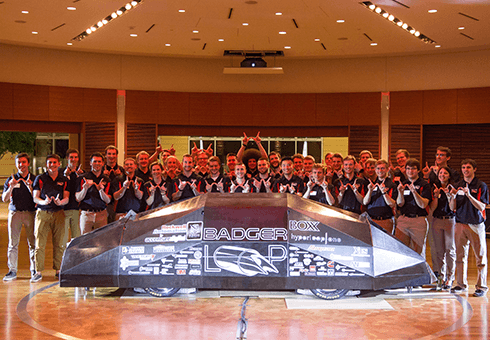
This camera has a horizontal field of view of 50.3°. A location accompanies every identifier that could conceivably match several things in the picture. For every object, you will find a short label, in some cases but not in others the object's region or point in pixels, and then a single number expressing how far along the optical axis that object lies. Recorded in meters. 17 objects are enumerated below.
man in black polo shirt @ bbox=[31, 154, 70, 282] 6.02
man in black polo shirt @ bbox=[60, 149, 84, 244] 6.30
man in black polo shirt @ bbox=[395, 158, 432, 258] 5.71
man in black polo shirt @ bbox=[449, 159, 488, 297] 5.40
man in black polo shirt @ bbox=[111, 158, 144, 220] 6.22
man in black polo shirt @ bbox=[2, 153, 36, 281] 6.06
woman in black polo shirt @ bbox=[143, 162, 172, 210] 6.26
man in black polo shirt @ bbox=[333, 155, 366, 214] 6.25
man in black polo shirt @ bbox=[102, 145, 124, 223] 6.86
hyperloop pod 4.77
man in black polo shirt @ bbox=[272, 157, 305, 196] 6.51
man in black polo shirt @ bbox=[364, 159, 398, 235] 5.95
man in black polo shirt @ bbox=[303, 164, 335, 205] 6.25
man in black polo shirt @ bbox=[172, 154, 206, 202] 6.50
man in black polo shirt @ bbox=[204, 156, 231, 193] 6.68
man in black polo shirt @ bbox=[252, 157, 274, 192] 6.63
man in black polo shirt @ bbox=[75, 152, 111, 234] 6.09
